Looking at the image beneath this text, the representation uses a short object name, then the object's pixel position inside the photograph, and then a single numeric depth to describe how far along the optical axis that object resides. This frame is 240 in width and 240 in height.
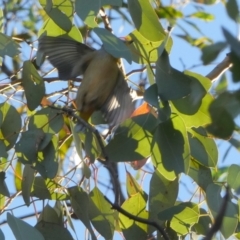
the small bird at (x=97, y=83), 6.16
